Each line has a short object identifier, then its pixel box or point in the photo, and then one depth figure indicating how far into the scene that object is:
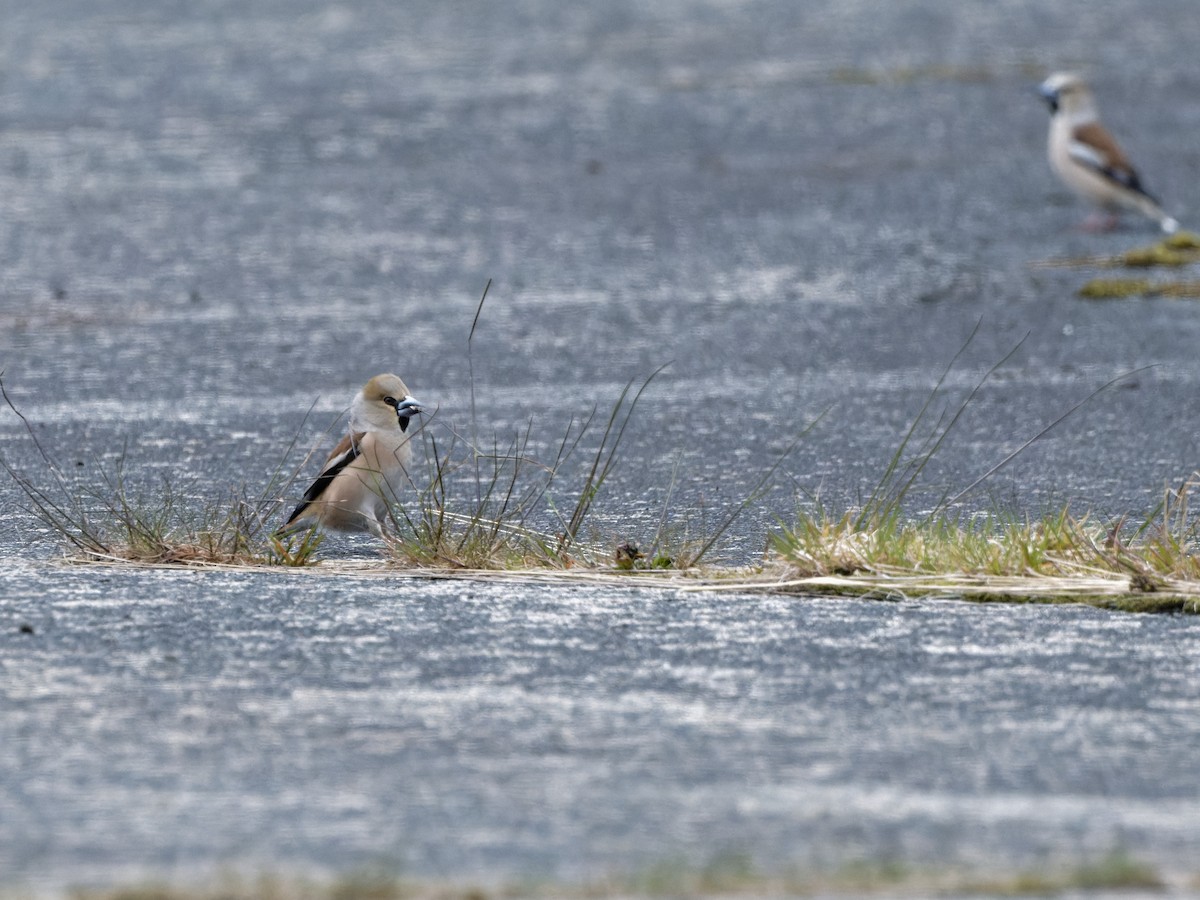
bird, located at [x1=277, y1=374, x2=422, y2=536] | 13.27
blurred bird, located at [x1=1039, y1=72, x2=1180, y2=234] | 26.00
